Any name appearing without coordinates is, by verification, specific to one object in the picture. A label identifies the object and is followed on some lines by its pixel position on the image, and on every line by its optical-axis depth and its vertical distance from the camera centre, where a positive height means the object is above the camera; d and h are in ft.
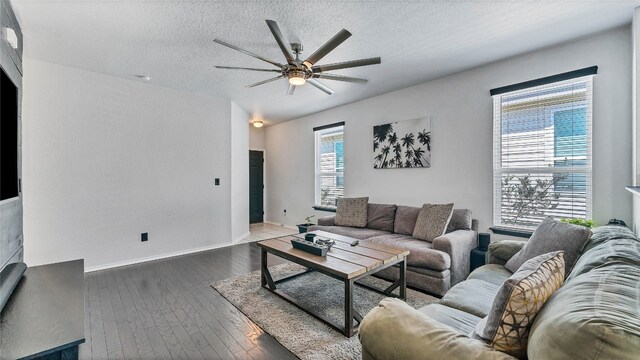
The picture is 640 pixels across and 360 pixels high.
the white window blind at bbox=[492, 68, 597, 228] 9.46 +0.89
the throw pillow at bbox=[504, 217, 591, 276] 6.10 -1.51
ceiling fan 6.85 +3.32
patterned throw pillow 3.28 -1.63
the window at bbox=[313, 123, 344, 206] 18.08 +0.91
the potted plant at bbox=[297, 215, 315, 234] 16.10 -2.94
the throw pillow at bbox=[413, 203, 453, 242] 10.79 -1.75
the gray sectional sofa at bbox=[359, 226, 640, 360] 2.34 -1.46
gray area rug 6.54 -3.94
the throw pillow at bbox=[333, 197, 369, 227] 13.98 -1.81
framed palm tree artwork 13.42 +1.69
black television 6.15 +0.15
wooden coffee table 6.97 -2.34
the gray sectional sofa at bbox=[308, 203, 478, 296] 9.12 -2.52
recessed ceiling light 21.47 +4.23
